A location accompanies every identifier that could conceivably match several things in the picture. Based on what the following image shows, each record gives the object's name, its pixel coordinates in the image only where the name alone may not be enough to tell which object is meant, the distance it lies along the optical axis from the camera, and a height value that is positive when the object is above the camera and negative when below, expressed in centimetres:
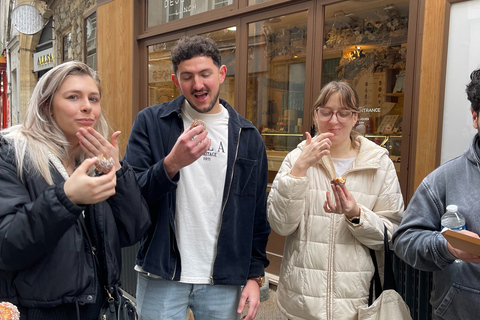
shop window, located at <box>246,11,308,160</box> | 472 +70
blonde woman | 127 -28
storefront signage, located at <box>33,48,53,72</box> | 1134 +210
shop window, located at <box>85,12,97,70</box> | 775 +183
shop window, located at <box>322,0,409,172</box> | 383 +85
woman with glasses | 198 -42
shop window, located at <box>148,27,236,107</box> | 548 +96
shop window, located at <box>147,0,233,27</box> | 562 +192
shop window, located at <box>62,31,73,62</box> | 961 +209
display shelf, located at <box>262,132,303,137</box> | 477 -1
